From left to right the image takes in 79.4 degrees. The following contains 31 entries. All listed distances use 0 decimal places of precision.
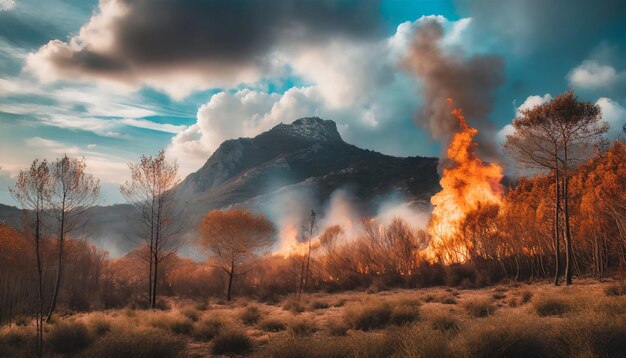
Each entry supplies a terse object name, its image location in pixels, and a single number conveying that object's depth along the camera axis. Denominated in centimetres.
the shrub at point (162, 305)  2915
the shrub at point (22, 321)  1889
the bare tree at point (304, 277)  3866
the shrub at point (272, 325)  1481
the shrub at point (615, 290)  1569
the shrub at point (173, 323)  1462
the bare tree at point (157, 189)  2609
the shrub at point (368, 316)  1347
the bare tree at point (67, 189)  2161
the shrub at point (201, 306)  2583
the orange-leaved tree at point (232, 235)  3972
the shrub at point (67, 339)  1142
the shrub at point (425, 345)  725
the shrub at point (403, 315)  1361
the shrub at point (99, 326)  1386
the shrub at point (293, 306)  2148
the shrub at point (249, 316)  1734
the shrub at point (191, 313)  1835
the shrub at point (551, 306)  1268
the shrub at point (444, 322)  1109
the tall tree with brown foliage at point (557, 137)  2347
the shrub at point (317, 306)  2245
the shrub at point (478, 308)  1459
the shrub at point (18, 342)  1081
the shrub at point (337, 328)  1278
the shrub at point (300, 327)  1303
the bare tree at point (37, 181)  1513
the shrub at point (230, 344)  1115
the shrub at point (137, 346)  928
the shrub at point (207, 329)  1330
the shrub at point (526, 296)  1737
